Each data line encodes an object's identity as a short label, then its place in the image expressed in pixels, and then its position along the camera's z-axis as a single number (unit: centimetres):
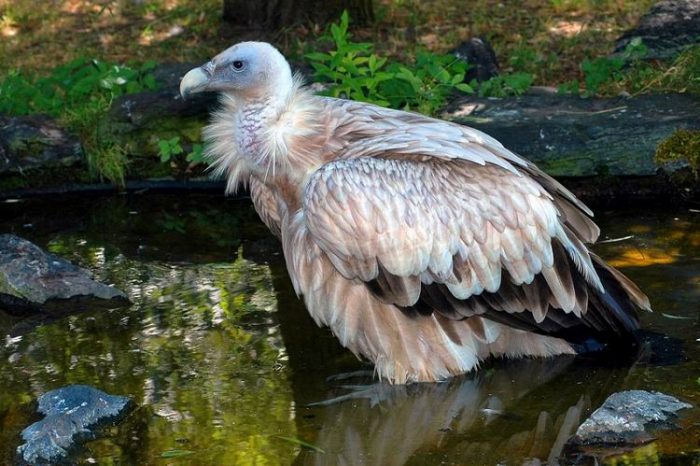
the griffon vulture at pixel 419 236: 1066
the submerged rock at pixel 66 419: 969
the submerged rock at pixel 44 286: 1318
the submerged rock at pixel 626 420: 938
